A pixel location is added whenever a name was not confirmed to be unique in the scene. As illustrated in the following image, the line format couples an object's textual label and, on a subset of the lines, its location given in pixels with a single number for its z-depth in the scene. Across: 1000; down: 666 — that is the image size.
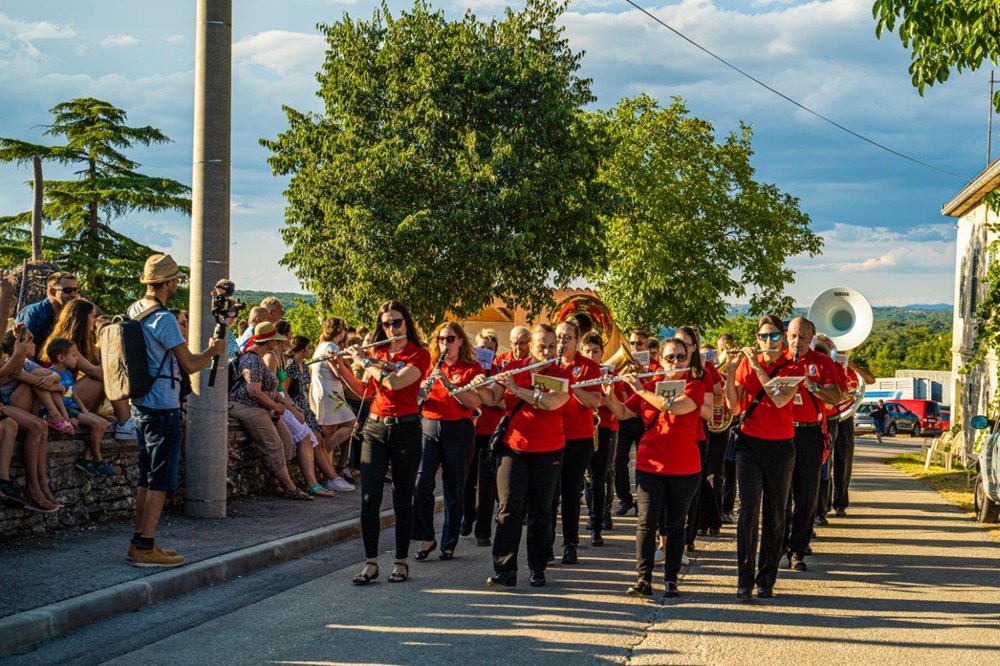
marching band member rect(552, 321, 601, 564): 10.13
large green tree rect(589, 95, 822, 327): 42.22
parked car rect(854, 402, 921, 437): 52.06
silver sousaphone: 17.95
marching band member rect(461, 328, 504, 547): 10.84
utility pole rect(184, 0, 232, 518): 10.75
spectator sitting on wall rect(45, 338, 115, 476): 9.46
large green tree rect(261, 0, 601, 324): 28.89
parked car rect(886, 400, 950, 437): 51.94
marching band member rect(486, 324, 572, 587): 8.65
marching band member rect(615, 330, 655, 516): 13.08
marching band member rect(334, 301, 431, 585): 8.58
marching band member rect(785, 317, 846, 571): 9.50
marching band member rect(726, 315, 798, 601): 8.46
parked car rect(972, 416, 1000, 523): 13.62
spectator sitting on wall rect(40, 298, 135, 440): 9.95
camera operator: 8.18
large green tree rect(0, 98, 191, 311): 47.06
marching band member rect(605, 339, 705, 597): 8.50
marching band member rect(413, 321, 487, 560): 9.32
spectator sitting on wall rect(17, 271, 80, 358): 10.41
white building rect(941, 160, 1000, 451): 26.70
